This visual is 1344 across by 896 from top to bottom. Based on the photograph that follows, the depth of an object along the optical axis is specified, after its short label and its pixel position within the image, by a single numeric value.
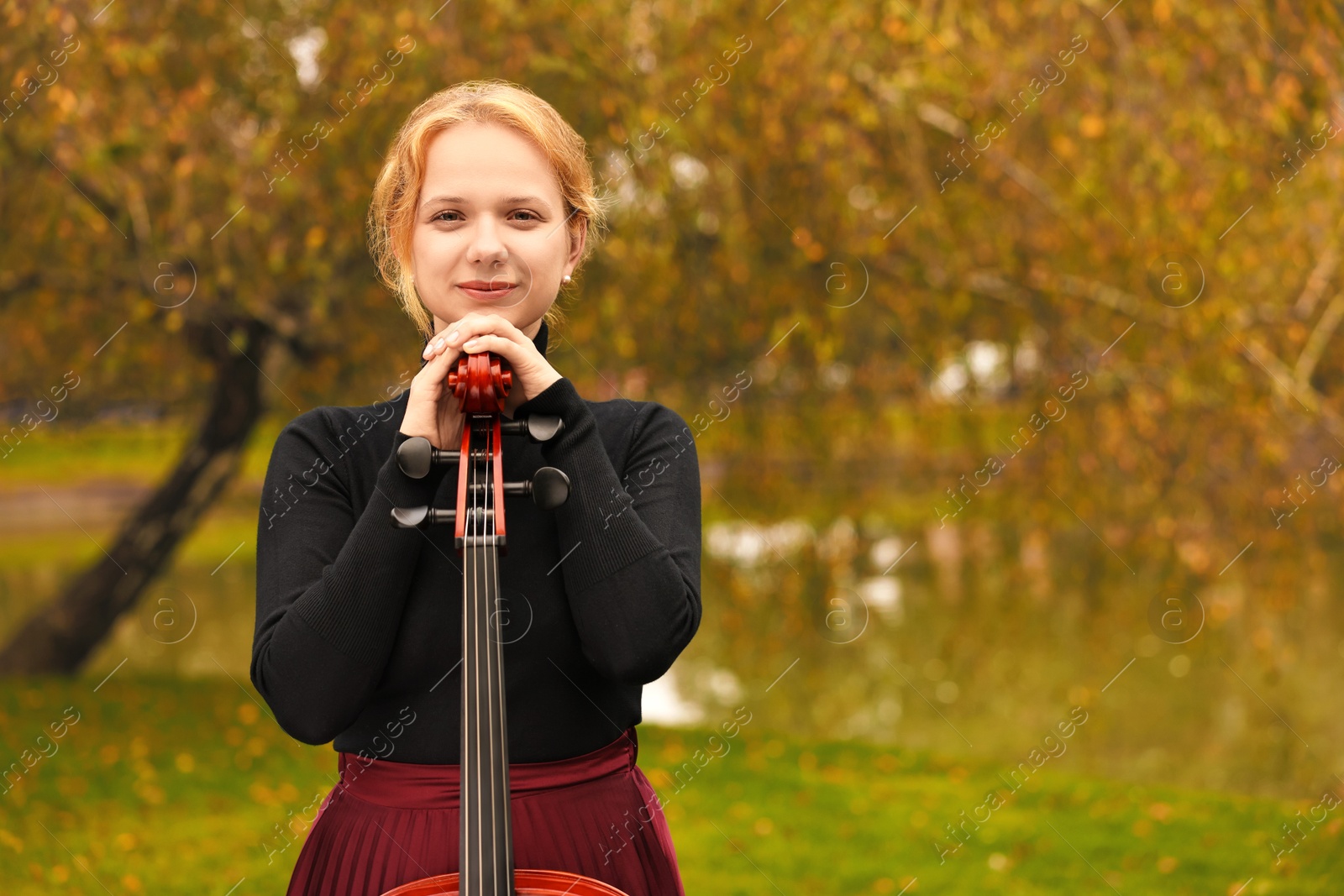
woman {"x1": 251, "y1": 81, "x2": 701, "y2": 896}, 3.89
